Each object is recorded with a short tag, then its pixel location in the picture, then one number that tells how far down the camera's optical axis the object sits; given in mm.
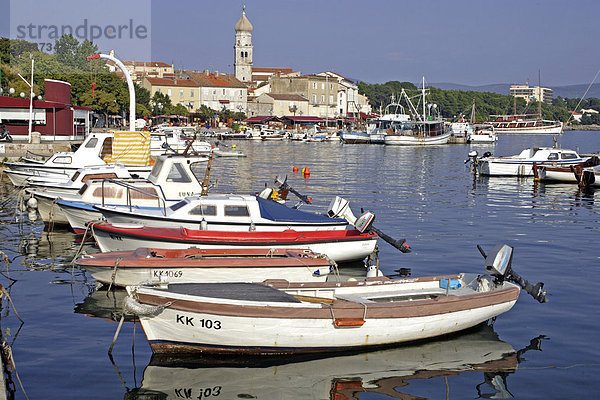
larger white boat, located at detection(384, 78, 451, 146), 109250
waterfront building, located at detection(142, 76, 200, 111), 145625
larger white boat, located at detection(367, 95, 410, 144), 115100
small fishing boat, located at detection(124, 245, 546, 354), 12516
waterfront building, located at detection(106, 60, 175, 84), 150575
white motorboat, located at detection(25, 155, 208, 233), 22875
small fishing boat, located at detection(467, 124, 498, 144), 123500
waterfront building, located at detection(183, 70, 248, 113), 155875
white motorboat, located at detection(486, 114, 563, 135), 181250
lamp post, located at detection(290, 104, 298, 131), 162375
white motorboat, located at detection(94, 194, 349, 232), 19500
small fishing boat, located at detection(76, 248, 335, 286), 16344
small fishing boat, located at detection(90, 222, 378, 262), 18328
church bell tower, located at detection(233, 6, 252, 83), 198750
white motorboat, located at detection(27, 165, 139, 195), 26484
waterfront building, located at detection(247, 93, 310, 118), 162625
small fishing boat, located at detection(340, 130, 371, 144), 116438
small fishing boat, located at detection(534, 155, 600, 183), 44375
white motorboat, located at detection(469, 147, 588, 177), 47438
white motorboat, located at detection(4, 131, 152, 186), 31672
